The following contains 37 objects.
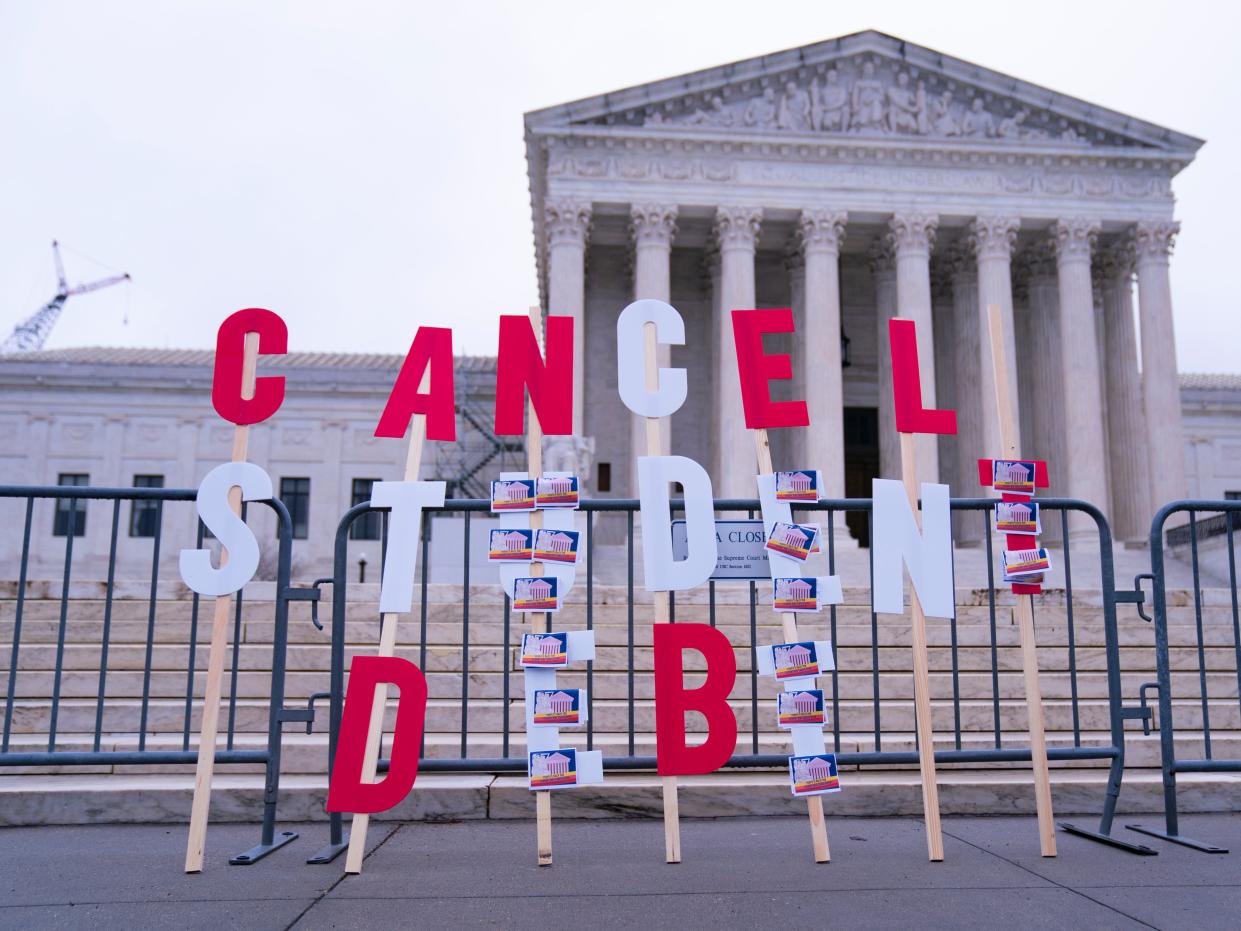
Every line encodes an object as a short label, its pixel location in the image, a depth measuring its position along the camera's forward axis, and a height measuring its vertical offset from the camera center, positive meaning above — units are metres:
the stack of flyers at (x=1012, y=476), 5.85 +0.86
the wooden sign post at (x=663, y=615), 5.08 +0.05
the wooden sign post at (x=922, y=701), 5.20 -0.39
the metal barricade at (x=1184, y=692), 5.77 -0.48
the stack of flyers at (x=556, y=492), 5.52 +0.71
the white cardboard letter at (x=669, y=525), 5.49 +0.55
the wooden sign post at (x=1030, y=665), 5.32 -0.21
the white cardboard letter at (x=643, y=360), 5.68 +1.48
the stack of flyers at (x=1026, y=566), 5.71 +0.34
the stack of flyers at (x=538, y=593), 5.37 +0.17
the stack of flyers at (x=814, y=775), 5.18 -0.76
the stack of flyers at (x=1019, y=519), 5.80 +0.61
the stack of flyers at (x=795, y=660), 5.34 -0.18
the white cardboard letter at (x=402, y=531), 5.42 +0.50
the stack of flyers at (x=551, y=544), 5.44 +0.43
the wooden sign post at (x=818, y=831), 5.10 -1.02
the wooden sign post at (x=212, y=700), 5.02 -0.40
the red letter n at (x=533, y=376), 5.70 +1.39
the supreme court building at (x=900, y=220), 29.45 +12.23
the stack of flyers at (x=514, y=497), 5.50 +0.68
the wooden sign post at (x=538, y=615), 5.02 +0.05
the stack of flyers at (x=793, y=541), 5.50 +0.46
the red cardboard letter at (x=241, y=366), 5.60 +1.41
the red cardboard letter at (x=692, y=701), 5.24 -0.39
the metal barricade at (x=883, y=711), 5.58 -0.59
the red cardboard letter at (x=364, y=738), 5.12 -0.58
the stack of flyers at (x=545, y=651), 5.35 -0.14
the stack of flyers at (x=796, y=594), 5.40 +0.17
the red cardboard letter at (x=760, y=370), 5.59 +1.41
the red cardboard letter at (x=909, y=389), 5.73 +1.34
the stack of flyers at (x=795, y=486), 5.62 +0.77
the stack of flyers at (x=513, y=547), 5.46 +0.41
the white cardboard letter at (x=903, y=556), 5.68 +0.39
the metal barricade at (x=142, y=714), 5.55 -0.63
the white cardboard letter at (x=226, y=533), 5.52 +0.49
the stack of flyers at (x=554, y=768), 5.13 -0.73
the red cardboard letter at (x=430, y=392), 5.61 +1.30
